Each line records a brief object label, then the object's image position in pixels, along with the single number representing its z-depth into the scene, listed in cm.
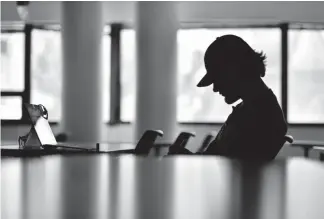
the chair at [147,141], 397
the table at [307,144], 661
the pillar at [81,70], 764
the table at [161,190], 71
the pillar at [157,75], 739
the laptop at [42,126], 378
